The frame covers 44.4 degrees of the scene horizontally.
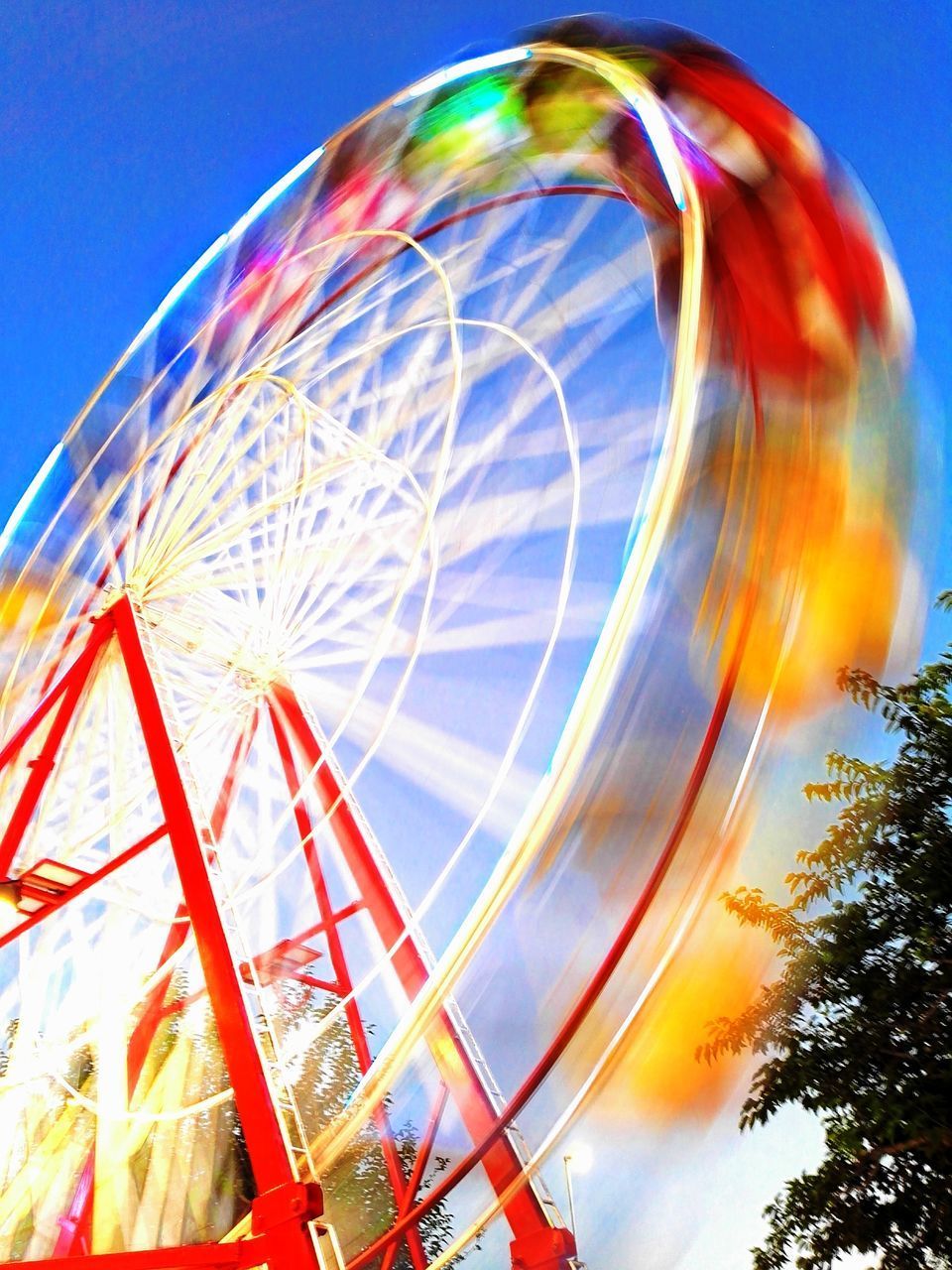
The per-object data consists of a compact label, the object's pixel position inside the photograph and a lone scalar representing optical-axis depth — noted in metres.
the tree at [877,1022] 5.21
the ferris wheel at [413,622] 3.64
